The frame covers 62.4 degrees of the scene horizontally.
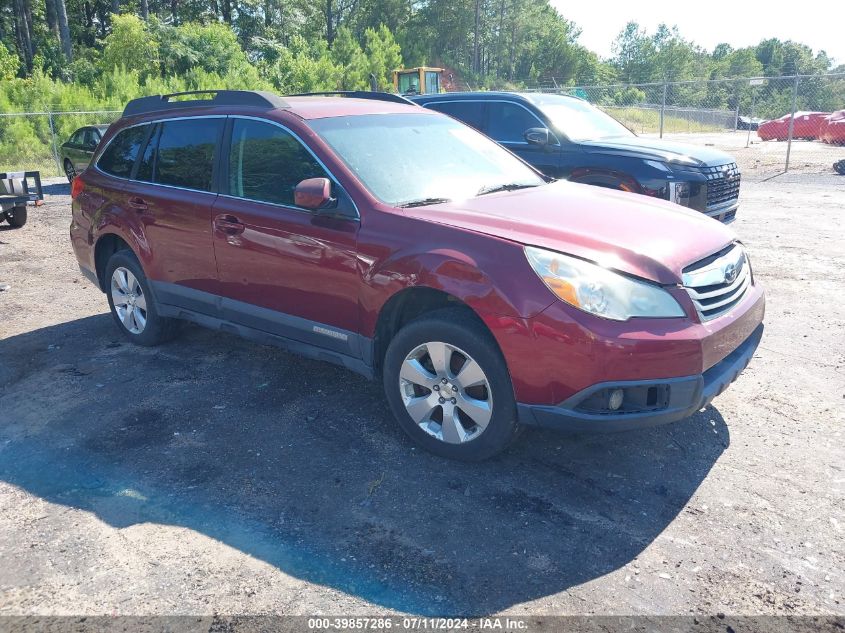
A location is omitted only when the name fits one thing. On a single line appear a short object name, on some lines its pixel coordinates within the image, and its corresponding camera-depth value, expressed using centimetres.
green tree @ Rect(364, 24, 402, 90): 4522
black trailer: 1030
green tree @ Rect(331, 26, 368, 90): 4119
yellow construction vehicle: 3169
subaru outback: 321
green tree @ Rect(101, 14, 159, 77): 3300
